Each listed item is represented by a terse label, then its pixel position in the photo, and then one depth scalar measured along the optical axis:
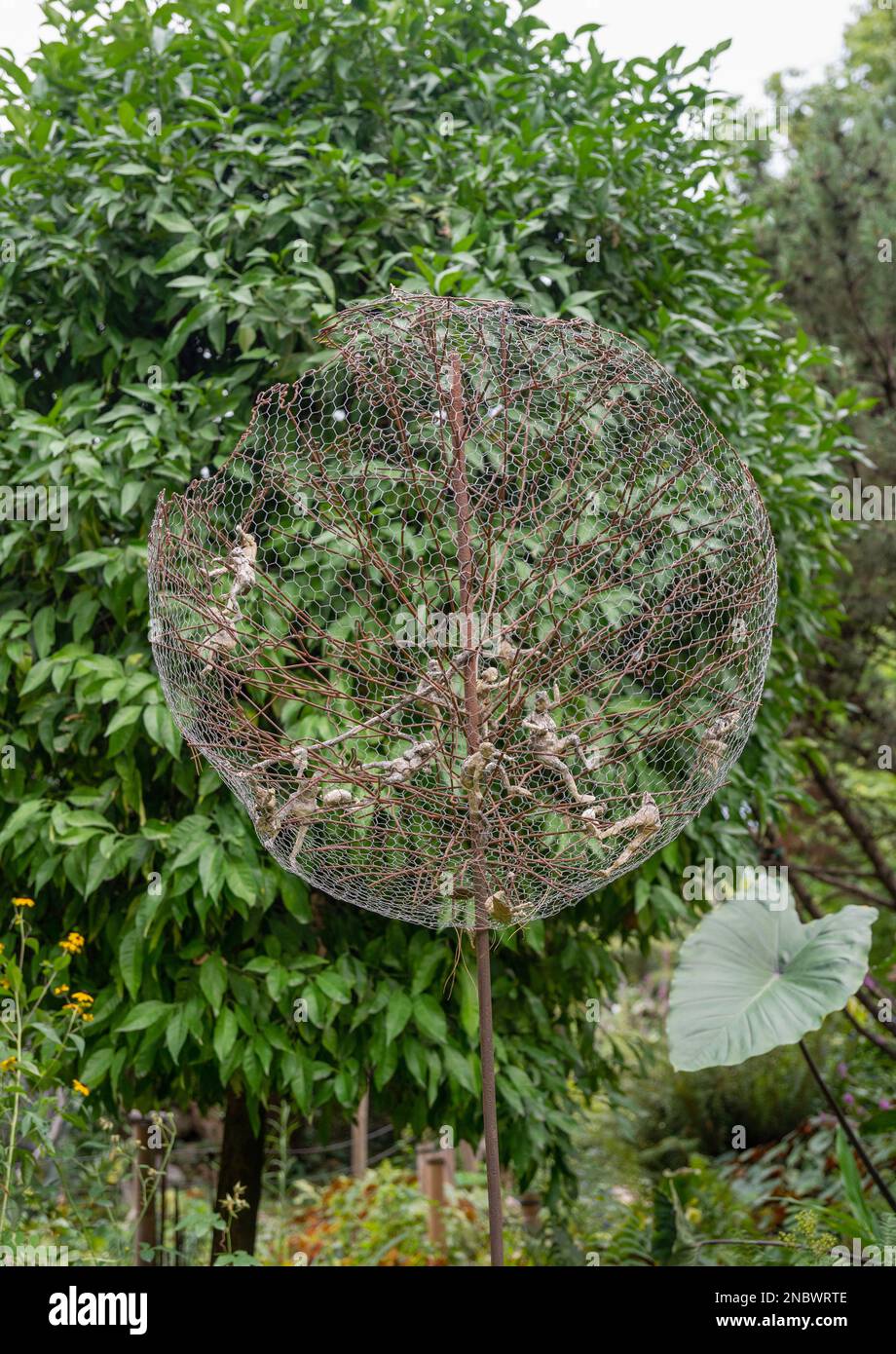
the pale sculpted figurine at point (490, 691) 1.65
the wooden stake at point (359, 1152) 5.00
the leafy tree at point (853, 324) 4.41
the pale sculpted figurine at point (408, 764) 1.58
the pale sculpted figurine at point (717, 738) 1.76
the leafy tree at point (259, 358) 2.42
